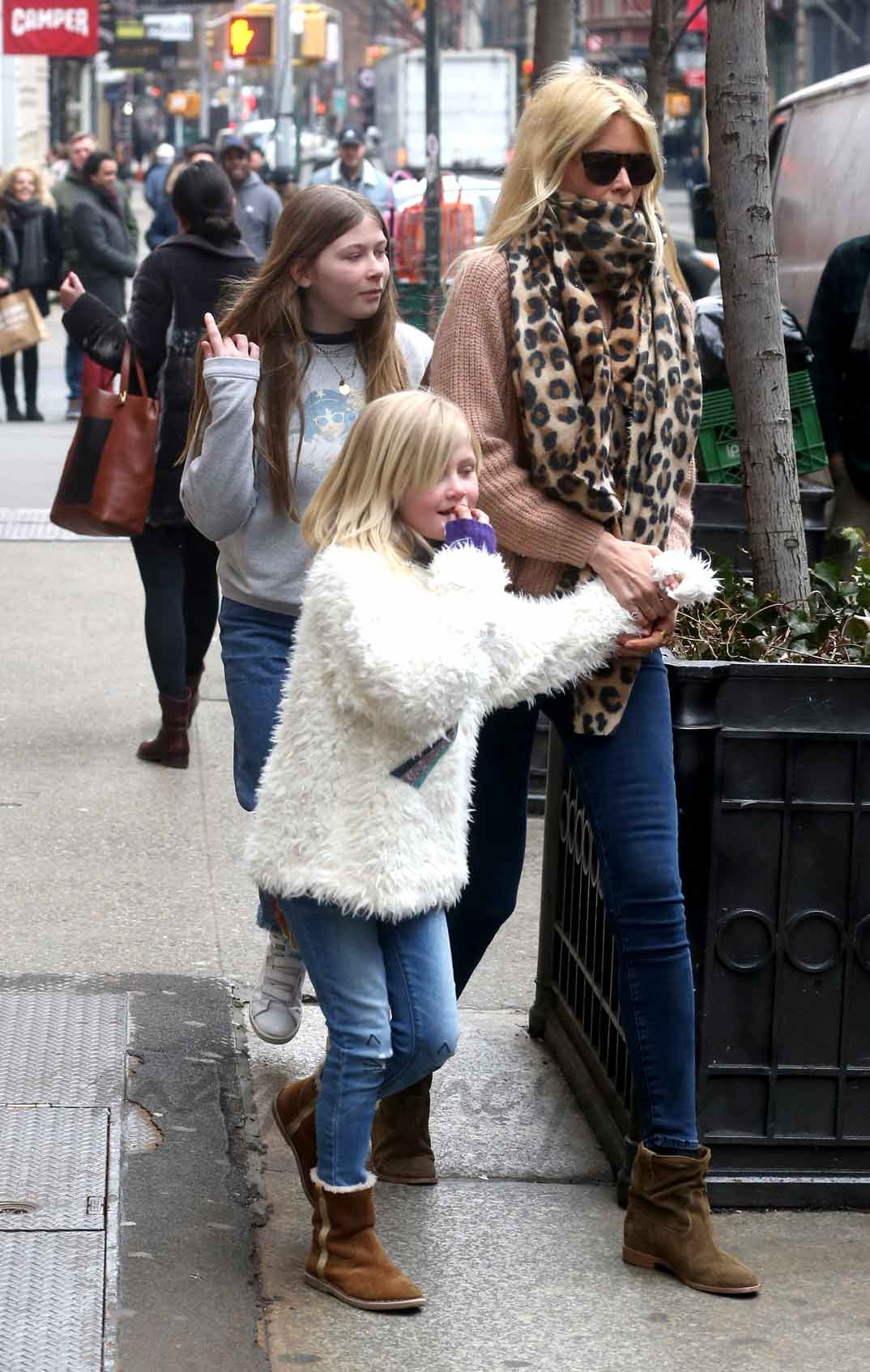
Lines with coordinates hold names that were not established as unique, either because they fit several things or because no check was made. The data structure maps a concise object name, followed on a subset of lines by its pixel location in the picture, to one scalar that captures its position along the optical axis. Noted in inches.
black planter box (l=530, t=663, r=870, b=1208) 144.6
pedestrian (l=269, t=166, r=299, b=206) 820.0
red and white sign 1087.6
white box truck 1451.8
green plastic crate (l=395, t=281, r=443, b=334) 492.4
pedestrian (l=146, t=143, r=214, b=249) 752.1
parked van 338.6
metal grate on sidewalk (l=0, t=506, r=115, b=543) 427.7
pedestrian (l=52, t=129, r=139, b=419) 641.0
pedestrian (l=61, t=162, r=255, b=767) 246.1
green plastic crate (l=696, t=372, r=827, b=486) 272.2
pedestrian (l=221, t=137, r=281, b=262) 621.9
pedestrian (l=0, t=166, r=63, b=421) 630.5
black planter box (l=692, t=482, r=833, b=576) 263.7
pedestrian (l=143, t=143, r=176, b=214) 1007.6
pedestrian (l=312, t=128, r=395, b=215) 852.0
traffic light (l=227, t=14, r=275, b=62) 951.0
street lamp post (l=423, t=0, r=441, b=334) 478.6
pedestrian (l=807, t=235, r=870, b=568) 274.4
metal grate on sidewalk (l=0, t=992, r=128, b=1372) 123.0
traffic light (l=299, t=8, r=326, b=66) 1381.6
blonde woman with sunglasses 135.8
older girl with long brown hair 150.0
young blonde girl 124.9
